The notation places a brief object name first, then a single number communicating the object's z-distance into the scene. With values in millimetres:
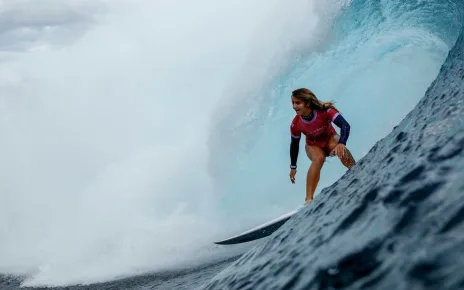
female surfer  5512
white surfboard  6191
